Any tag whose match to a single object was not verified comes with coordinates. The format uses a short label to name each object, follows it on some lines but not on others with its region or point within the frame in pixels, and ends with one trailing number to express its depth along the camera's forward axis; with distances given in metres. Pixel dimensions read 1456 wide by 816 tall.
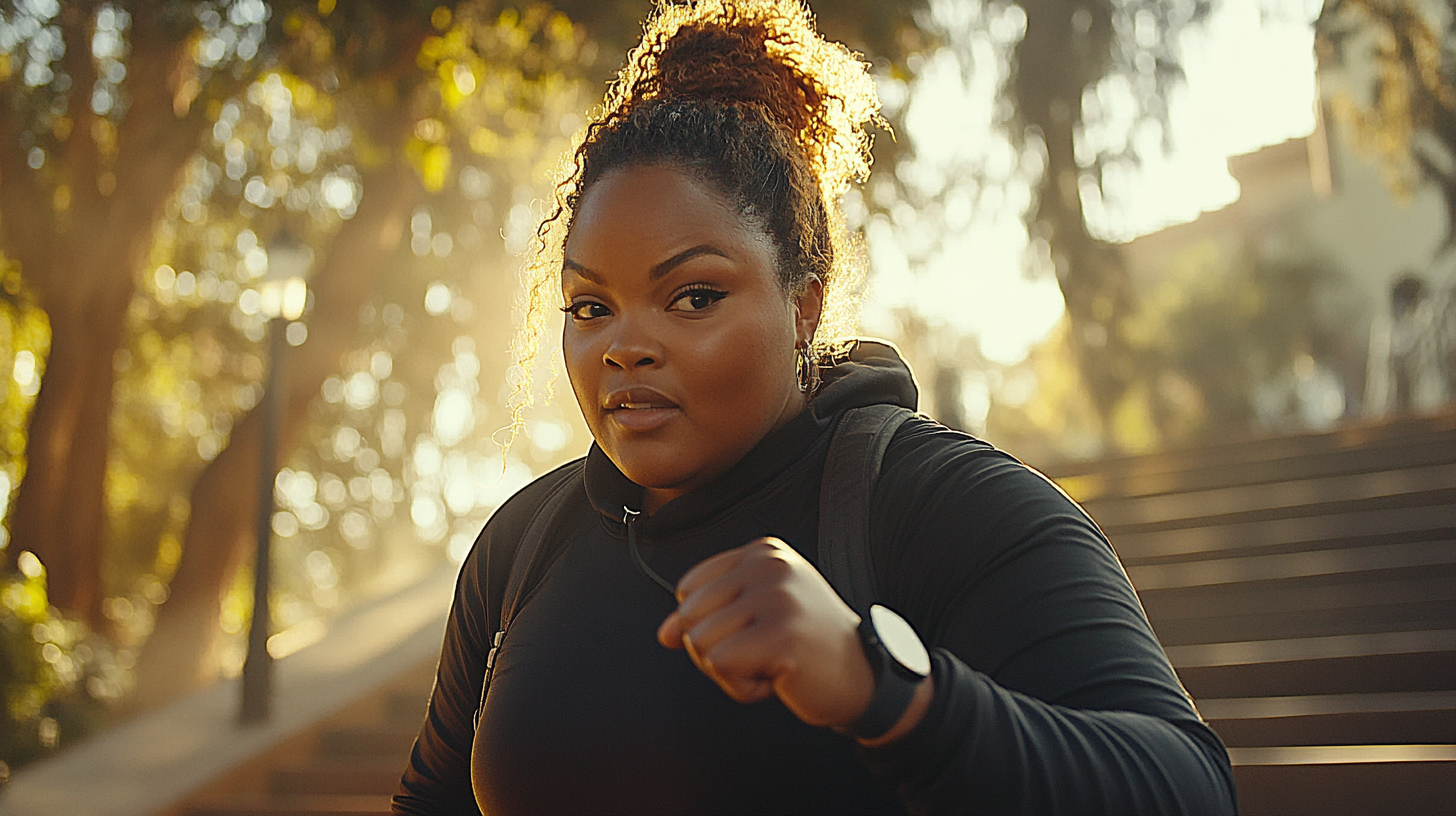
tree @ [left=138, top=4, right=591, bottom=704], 7.85
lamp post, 7.55
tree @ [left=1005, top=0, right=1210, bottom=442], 9.49
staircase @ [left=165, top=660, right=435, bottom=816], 5.88
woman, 1.02
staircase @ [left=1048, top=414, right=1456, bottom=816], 3.87
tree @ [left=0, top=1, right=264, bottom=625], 9.59
